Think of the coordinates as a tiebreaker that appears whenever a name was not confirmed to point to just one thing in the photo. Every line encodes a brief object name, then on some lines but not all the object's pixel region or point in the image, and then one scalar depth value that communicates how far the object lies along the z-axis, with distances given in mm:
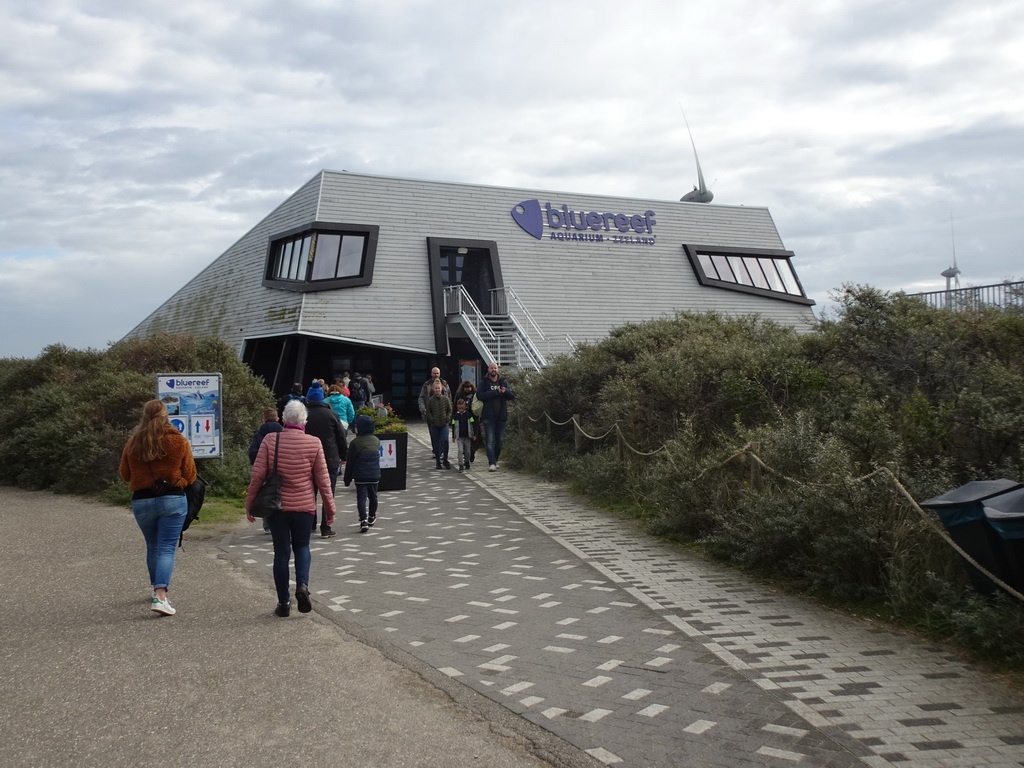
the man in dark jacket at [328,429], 11141
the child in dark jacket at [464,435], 16562
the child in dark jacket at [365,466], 10969
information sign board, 12930
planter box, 13977
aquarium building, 28531
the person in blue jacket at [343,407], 15651
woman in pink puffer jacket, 7043
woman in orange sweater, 7035
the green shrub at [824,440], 6684
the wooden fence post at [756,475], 8719
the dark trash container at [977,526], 5434
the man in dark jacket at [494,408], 16234
